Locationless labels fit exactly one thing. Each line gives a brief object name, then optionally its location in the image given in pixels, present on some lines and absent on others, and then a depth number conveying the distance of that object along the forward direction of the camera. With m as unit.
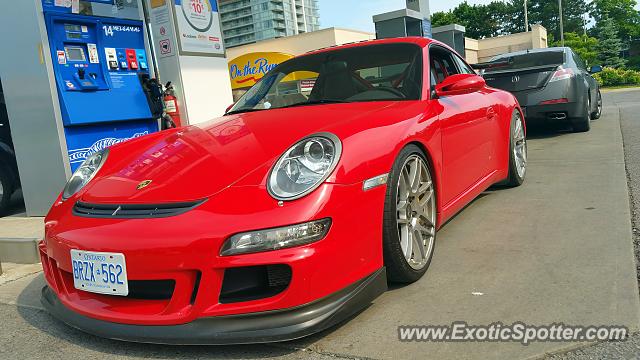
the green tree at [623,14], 53.56
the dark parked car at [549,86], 6.93
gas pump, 4.97
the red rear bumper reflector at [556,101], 6.94
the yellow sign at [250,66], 25.11
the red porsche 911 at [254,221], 1.96
